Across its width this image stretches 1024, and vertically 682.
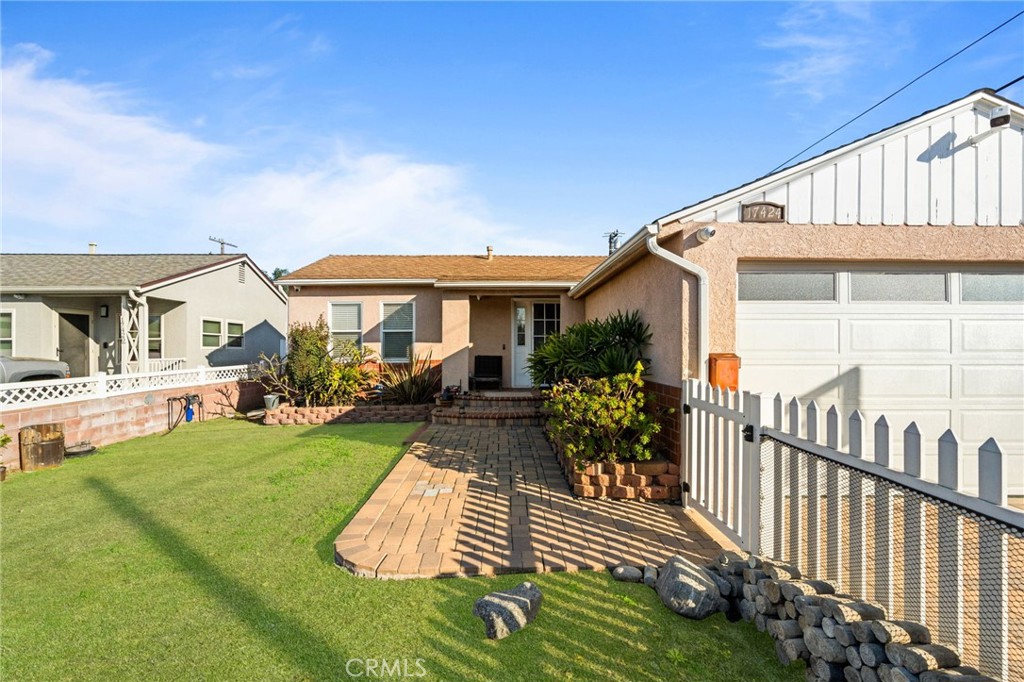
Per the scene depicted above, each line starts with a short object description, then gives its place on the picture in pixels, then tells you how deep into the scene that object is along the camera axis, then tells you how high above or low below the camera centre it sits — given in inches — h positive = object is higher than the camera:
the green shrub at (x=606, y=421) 219.0 -36.3
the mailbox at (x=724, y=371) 208.7 -12.5
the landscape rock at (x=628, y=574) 144.9 -70.0
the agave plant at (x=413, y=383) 496.1 -42.3
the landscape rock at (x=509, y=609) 117.7 -67.2
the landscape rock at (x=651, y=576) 141.6 -69.3
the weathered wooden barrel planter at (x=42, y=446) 295.4 -63.8
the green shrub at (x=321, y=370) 490.9 -28.2
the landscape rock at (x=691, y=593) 124.6 -65.9
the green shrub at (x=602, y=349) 263.0 -3.8
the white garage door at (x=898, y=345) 227.0 -1.6
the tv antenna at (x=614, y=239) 708.0 +154.0
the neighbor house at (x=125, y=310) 510.9 +39.5
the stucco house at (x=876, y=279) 217.2 +29.9
